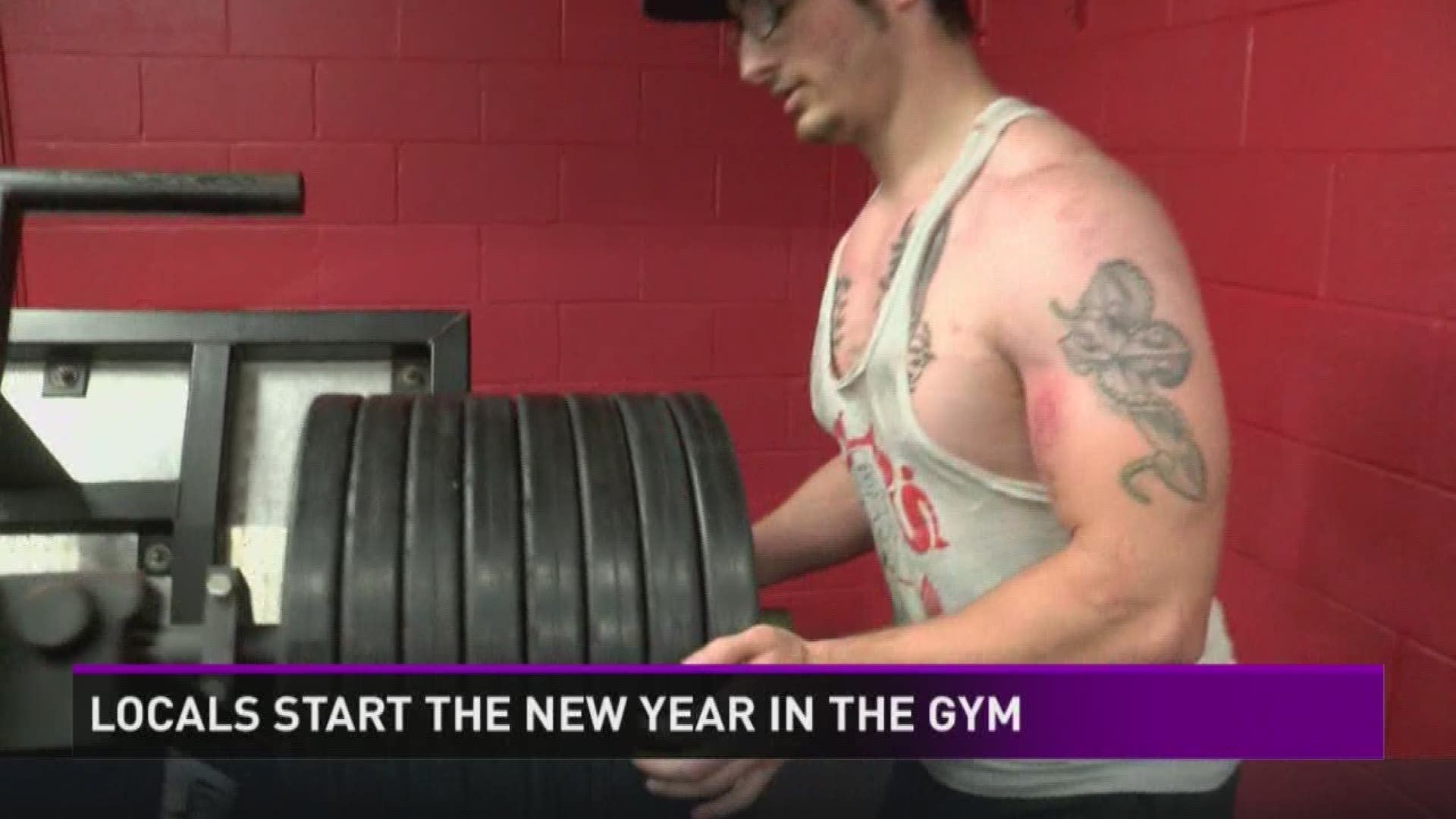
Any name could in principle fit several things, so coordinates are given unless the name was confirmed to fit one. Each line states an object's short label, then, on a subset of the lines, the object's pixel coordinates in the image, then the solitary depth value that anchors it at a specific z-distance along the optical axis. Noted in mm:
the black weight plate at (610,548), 829
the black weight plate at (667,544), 833
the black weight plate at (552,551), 822
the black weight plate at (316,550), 799
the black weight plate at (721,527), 842
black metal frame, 1220
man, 781
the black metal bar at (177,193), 925
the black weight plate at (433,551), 811
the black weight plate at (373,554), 806
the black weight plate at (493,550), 815
